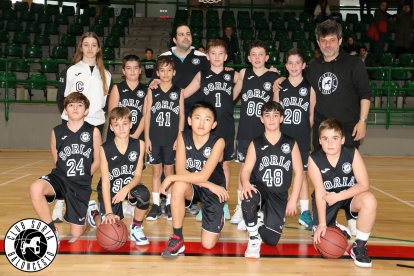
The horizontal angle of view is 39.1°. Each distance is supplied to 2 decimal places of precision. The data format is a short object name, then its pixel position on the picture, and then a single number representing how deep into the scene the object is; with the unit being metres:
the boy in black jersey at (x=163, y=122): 5.43
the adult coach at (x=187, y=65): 5.73
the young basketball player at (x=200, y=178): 4.31
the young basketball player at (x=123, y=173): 4.48
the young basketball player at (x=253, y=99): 5.34
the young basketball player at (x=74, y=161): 4.61
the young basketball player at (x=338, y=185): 4.12
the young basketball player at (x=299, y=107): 5.20
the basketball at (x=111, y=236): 4.19
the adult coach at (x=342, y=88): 4.82
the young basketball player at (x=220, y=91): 5.44
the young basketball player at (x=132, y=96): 5.52
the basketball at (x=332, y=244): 4.08
